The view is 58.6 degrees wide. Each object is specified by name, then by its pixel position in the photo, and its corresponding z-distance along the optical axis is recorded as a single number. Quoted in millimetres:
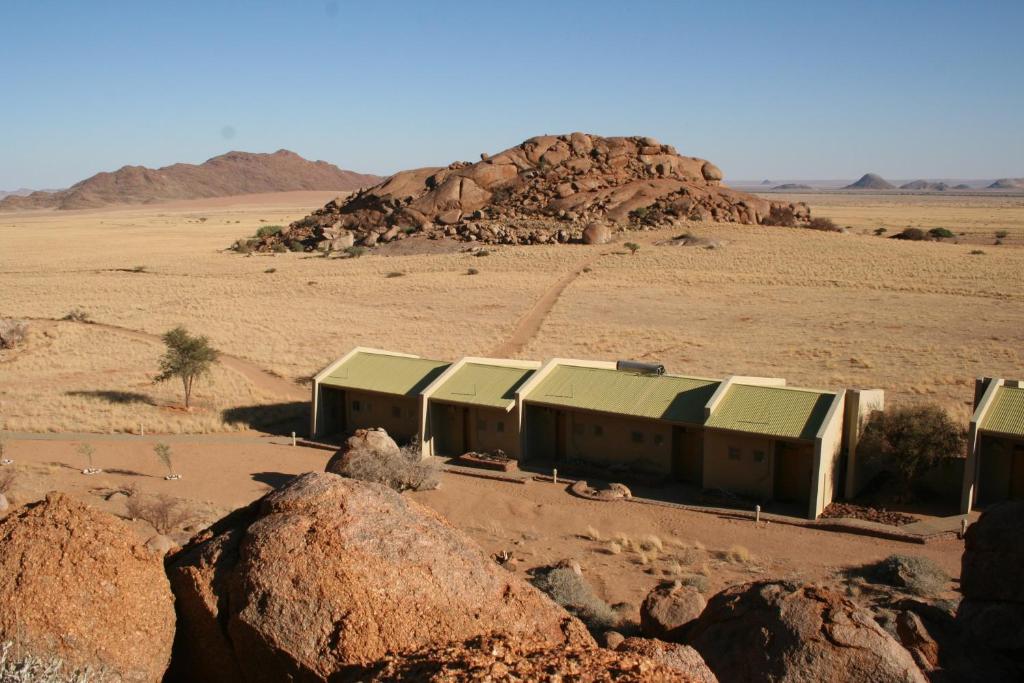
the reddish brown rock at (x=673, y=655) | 7098
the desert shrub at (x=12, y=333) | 44000
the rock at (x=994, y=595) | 10516
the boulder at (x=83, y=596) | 7238
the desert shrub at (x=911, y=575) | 16719
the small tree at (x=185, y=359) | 33875
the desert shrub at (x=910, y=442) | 22375
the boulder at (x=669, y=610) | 12281
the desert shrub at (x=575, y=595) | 14016
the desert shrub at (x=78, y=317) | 51875
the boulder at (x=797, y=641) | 9086
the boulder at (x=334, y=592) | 7250
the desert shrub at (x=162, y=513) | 19453
